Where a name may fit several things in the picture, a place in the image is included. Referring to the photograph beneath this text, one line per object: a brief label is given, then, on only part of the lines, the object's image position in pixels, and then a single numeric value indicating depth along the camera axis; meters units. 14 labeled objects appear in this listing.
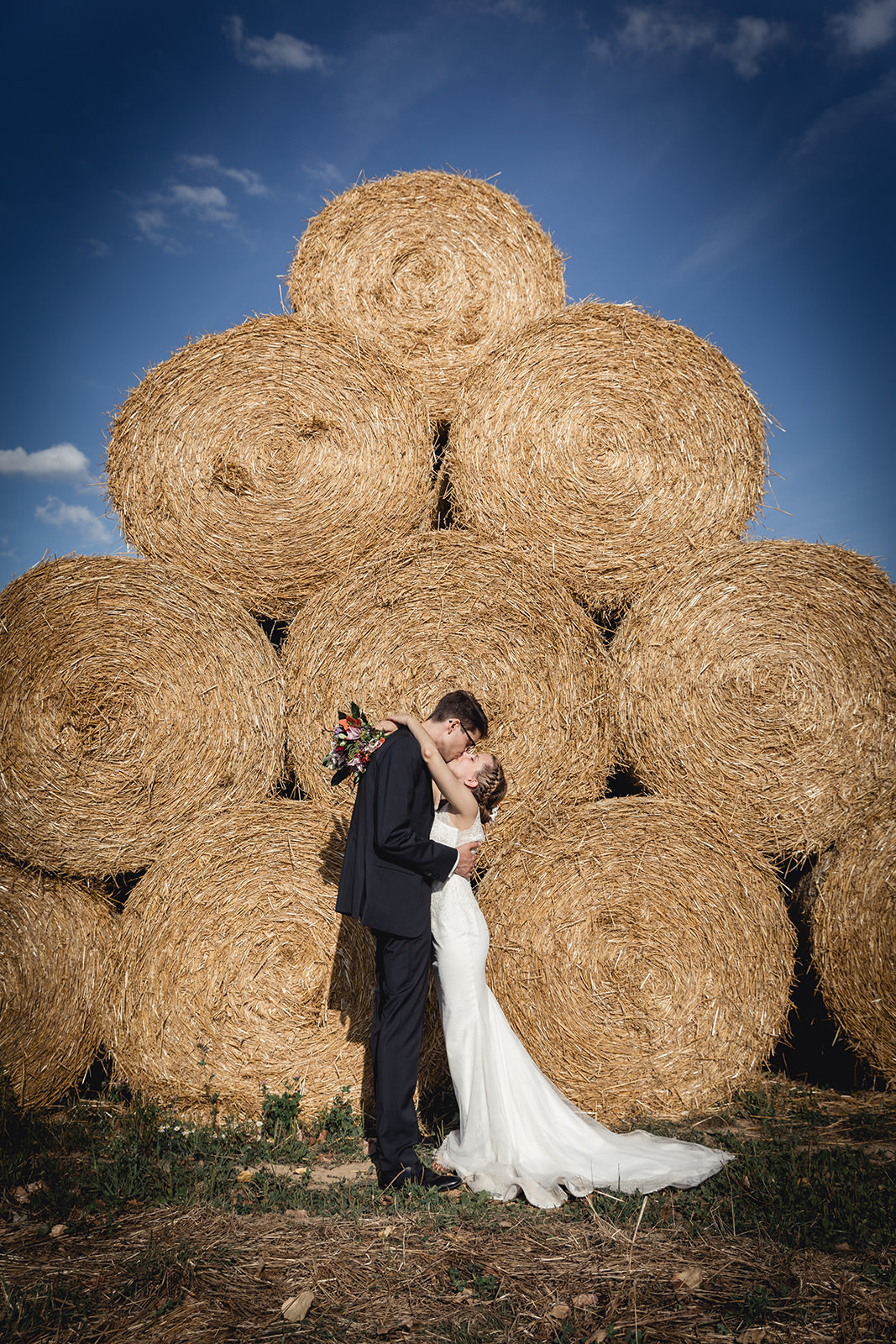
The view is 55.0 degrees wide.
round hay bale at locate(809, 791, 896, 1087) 4.18
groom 3.64
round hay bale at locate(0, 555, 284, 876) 4.21
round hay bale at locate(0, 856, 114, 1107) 4.18
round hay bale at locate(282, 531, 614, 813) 4.42
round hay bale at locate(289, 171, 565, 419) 5.14
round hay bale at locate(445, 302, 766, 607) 4.64
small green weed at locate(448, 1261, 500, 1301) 2.68
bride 3.48
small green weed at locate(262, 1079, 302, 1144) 4.00
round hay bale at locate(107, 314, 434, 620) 4.60
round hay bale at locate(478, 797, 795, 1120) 4.21
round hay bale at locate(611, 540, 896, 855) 4.32
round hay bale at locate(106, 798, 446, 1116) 4.16
